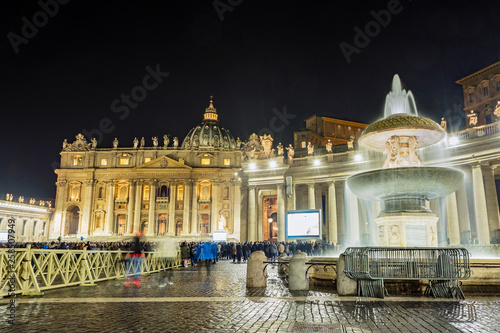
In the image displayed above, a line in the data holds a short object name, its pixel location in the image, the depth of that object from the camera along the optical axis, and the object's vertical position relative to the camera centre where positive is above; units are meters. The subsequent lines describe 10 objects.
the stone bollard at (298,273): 11.58 -0.78
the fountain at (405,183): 12.90 +1.97
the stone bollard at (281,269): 17.93 -1.09
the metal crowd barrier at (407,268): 9.73 -0.55
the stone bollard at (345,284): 10.16 -0.95
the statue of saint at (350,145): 38.72 +9.19
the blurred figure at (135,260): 16.67 -0.61
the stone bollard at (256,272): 12.41 -0.80
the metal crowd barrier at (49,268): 10.43 -0.67
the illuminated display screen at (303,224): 25.41 +1.31
